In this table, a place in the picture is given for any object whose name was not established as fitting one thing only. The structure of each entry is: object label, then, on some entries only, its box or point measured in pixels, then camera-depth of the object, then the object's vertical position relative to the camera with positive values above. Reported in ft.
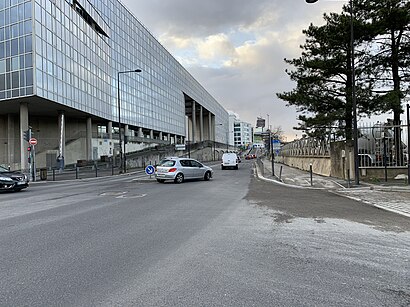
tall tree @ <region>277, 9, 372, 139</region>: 61.26 +14.92
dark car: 54.13 -3.28
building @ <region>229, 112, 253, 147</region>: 640.99 +30.64
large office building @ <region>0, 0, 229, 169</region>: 123.65 +39.50
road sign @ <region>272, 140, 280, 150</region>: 110.11 +3.34
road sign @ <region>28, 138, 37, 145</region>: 86.02 +5.17
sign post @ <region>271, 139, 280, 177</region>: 109.81 +3.34
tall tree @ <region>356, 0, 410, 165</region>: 56.75 +18.84
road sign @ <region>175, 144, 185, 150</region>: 228.43 +6.71
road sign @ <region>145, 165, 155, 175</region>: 76.04 -2.82
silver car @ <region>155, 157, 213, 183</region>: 67.87 -2.92
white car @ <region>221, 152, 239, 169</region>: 127.95 -2.37
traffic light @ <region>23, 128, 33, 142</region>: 89.20 +7.11
